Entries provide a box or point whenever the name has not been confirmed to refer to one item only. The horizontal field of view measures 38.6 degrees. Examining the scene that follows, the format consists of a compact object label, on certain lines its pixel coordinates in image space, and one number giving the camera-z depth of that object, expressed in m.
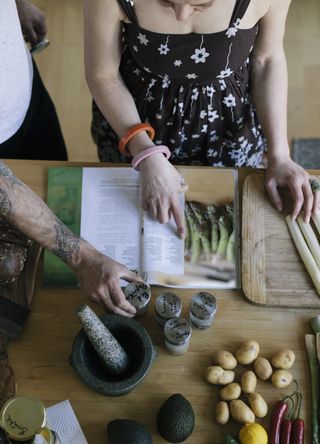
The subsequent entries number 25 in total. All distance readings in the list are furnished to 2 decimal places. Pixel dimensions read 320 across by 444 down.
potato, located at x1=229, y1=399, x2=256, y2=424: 0.81
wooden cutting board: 0.94
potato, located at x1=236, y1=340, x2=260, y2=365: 0.87
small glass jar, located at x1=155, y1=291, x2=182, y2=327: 0.87
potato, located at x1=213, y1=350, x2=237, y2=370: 0.86
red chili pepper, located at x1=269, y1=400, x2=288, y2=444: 0.81
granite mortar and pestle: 0.77
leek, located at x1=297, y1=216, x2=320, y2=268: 0.97
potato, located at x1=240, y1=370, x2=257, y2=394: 0.84
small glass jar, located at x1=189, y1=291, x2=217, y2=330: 0.87
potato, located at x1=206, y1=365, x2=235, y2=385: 0.85
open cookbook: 0.98
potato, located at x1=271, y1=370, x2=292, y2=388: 0.85
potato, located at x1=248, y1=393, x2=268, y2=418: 0.82
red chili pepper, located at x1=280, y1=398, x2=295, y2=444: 0.80
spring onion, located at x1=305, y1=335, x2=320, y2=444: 0.81
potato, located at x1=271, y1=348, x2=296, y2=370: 0.86
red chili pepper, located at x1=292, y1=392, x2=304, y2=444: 0.80
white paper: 0.81
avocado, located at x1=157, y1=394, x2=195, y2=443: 0.77
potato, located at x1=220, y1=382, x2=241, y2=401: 0.84
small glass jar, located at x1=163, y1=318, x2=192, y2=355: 0.83
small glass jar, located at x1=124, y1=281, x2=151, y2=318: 0.87
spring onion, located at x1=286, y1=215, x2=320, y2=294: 0.94
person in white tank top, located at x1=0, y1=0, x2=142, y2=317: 0.88
